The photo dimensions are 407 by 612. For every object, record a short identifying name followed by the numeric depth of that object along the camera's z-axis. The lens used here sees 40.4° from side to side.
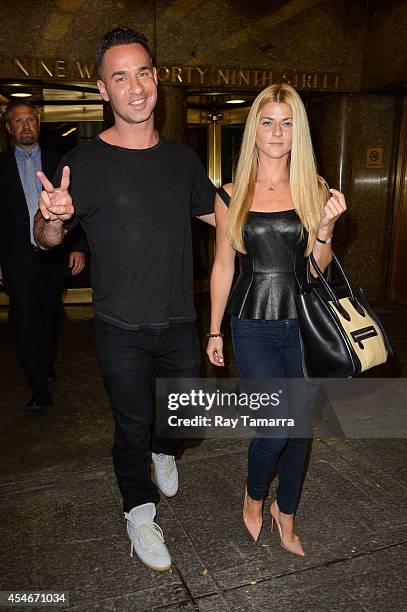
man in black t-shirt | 2.51
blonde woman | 2.55
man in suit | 4.33
